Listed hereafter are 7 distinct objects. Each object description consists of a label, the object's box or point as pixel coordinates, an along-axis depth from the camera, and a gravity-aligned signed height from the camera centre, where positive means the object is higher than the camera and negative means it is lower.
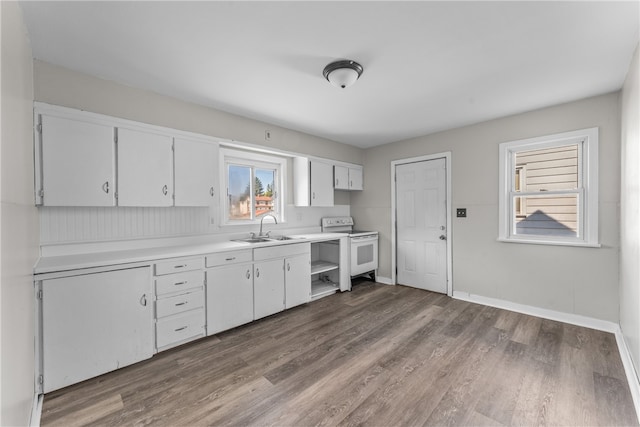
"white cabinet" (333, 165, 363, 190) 4.49 +0.60
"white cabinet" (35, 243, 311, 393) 1.87 -0.82
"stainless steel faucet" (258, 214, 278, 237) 3.65 -0.11
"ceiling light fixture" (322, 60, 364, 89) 2.13 +1.14
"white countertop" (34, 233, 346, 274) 1.91 -0.37
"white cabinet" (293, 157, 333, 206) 4.06 +0.46
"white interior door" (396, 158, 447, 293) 3.98 -0.21
